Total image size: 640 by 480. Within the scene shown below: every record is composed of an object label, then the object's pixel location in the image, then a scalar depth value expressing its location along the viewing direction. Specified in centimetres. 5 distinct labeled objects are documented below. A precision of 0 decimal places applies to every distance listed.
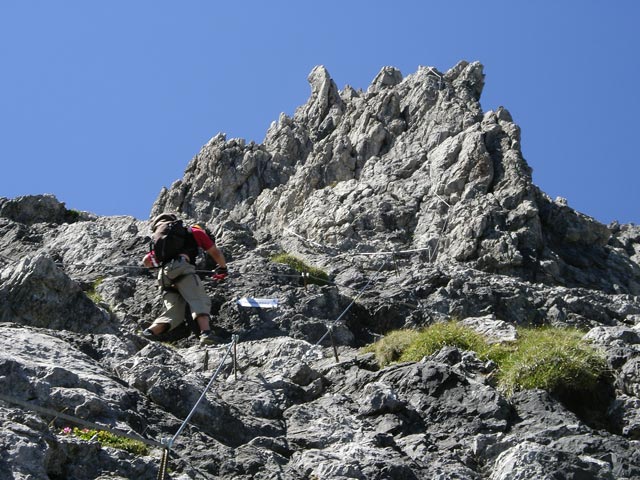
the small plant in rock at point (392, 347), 1481
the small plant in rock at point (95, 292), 1956
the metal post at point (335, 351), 1518
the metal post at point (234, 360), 1357
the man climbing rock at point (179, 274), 1709
